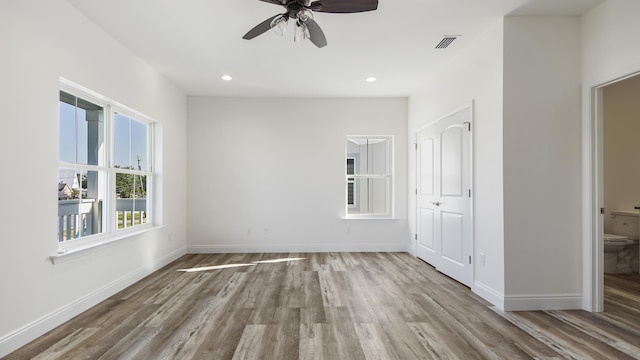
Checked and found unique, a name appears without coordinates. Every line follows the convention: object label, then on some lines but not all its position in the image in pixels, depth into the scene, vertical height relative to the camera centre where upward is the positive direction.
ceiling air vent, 3.32 +1.52
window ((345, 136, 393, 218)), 5.71 +0.08
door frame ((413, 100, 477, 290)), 3.41 -0.08
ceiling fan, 2.27 +1.28
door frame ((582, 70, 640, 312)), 2.79 -0.19
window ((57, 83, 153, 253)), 2.89 +0.14
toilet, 3.89 -0.86
